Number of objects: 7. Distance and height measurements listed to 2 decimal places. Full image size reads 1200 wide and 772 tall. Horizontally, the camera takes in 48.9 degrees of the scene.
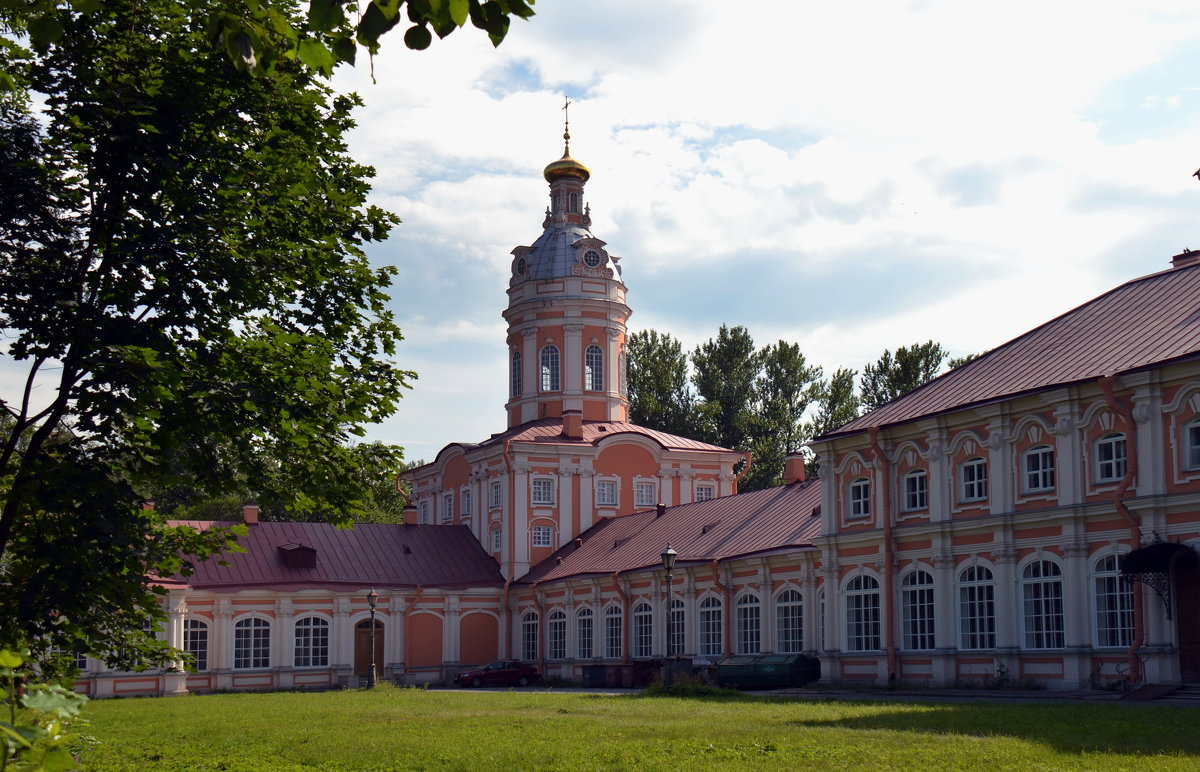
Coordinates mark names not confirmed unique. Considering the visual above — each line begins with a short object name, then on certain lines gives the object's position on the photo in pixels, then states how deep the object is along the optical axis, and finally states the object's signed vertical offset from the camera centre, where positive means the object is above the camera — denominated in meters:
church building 26.06 +0.43
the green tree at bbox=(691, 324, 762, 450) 72.50 +9.42
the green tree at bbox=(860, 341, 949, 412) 66.00 +9.14
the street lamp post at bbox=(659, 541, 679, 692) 30.03 -0.22
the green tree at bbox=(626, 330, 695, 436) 73.69 +9.63
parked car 45.25 -4.06
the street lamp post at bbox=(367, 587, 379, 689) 43.06 -1.45
